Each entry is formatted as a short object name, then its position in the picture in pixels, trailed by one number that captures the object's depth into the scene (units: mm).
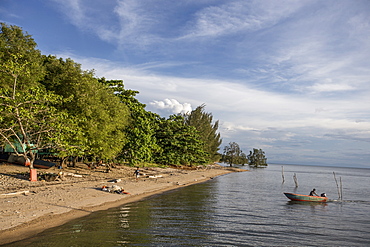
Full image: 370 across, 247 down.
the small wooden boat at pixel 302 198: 32562
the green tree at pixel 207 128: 87438
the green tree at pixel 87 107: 32594
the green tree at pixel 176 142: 61938
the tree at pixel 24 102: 25469
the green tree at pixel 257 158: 156625
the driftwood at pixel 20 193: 20275
